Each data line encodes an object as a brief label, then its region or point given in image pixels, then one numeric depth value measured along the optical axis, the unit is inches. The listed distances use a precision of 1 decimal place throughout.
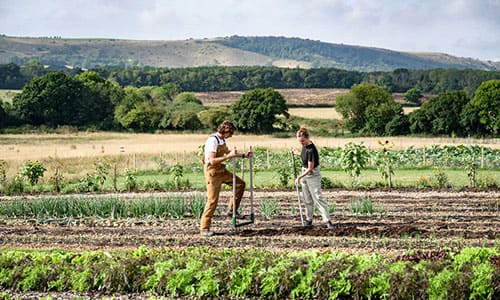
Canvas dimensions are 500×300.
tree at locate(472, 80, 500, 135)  2433.6
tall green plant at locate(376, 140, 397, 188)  871.7
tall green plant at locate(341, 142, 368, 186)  860.6
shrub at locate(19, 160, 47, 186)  908.6
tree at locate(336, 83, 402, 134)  2617.6
